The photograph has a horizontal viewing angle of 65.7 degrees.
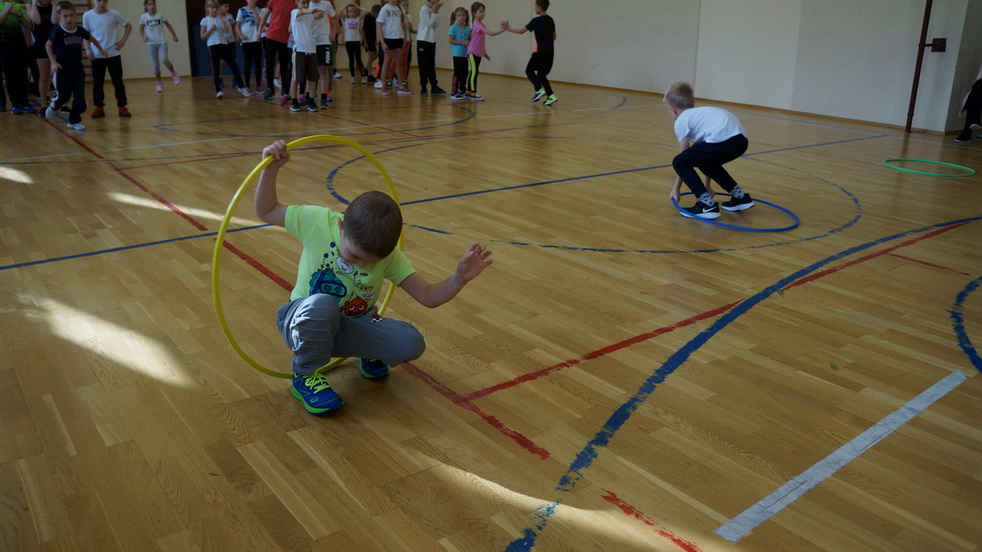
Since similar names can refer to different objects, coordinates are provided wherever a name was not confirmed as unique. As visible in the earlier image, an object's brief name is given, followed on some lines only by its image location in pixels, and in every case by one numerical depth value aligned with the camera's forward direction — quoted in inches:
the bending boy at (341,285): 91.2
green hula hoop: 268.9
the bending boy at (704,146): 201.9
